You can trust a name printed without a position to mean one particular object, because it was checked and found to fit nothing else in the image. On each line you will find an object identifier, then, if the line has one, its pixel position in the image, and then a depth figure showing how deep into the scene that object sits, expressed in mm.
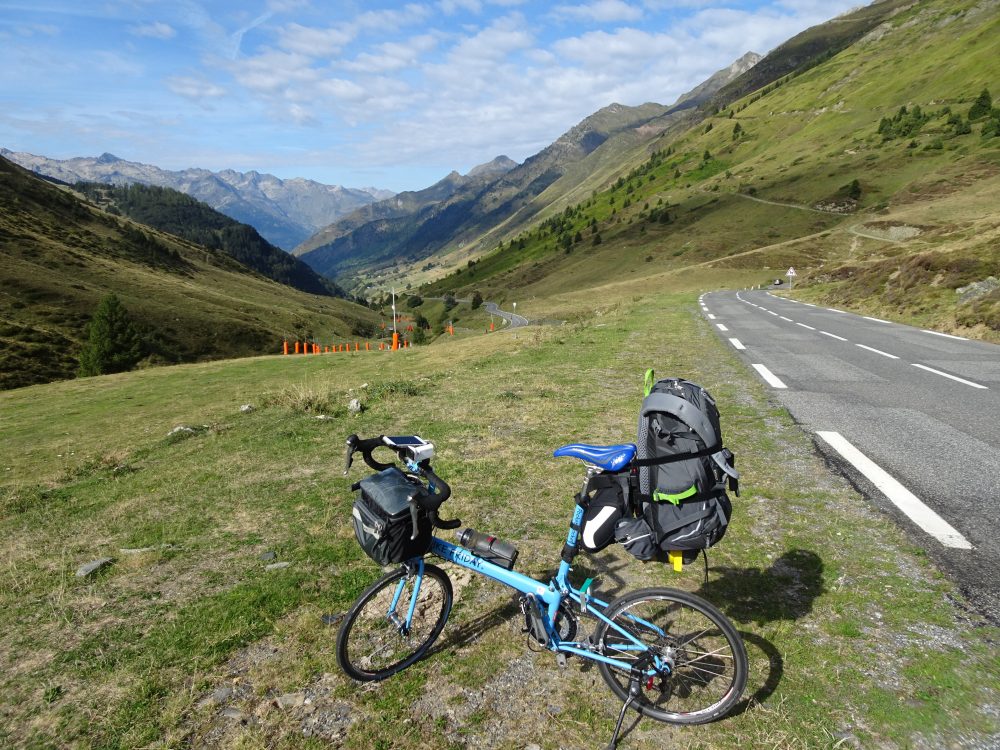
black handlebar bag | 3812
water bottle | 4137
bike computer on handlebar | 4172
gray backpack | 3693
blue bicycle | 3740
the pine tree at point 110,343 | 55531
